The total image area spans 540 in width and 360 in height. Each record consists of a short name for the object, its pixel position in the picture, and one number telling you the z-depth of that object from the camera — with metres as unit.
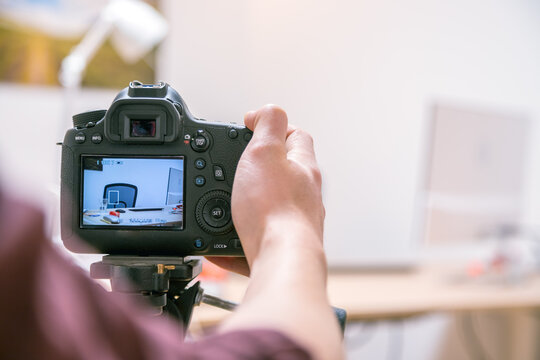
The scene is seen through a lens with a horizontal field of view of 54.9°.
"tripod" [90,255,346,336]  0.60
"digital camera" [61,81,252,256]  0.64
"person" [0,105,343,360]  0.21
